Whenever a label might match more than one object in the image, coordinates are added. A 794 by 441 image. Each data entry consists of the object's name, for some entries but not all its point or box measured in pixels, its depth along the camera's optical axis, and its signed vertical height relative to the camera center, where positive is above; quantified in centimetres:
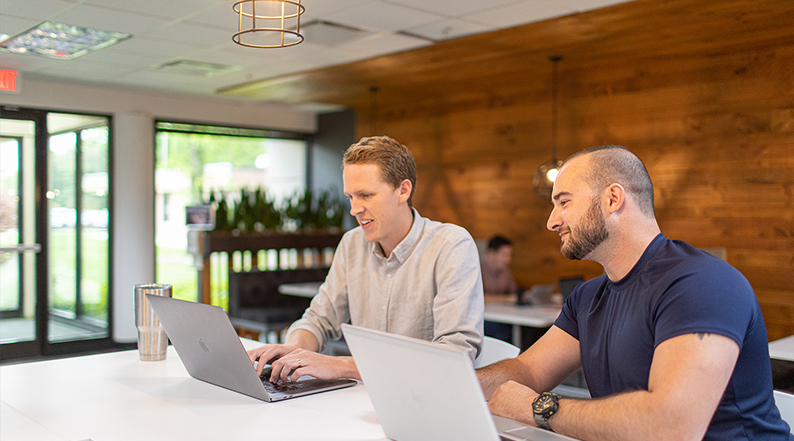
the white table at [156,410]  134 -47
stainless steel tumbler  200 -39
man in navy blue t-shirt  118 -26
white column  615 -10
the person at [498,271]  505 -51
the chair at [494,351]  197 -44
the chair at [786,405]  143 -43
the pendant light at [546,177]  469 +20
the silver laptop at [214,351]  152 -37
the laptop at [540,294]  429 -58
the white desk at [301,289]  488 -66
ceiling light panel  408 +106
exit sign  519 +96
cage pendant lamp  346 +104
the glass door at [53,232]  568 -28
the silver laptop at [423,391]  99 -31
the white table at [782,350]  271 -61
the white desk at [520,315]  365 -65
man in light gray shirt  191 -20
